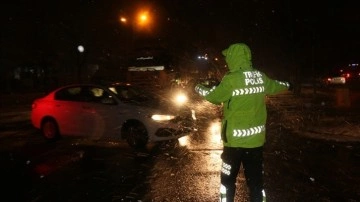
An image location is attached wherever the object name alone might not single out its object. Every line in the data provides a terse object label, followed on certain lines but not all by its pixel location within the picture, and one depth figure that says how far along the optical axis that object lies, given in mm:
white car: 10008
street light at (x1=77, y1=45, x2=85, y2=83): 25014
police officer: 4152
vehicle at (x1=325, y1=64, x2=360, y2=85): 32844
